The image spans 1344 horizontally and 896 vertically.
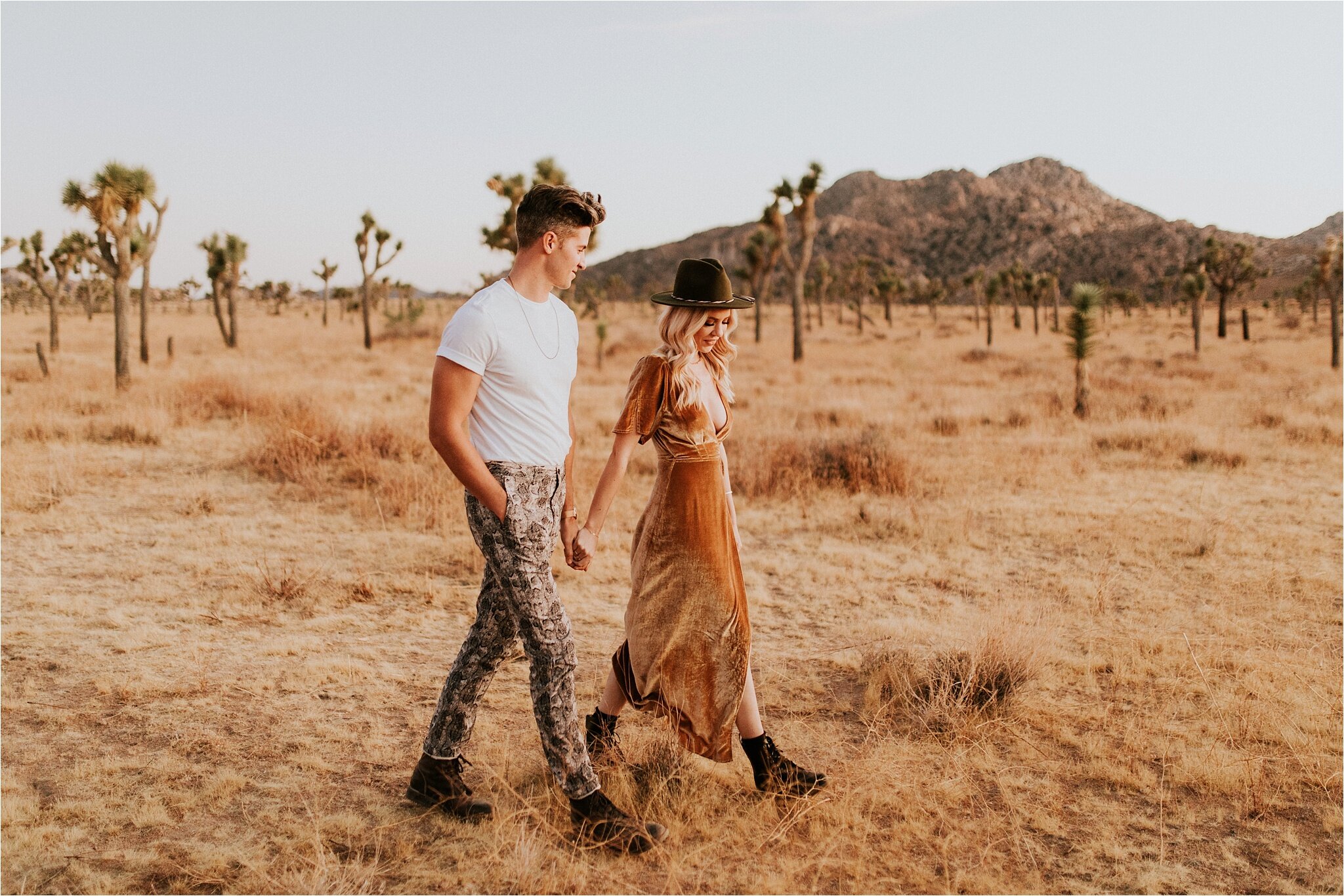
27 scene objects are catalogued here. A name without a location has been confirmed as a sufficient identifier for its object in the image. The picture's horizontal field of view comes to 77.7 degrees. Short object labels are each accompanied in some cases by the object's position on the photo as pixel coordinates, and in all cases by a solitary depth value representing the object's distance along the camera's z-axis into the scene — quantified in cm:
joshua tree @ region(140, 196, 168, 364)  1909
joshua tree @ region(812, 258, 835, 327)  5809
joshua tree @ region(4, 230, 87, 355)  2503
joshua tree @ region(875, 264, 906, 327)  5612
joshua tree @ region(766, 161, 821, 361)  2945
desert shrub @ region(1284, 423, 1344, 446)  1190
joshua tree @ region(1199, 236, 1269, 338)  3916
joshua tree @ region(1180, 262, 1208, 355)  3462
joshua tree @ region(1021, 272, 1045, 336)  4981
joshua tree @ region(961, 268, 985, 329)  5491
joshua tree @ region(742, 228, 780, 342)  4141
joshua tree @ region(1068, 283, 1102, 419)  1541
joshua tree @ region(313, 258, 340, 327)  4606
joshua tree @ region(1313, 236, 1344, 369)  2700
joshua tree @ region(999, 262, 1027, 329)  5434
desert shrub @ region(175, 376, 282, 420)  1239
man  252
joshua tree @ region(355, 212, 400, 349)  3136
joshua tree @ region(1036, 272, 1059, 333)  5222
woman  292
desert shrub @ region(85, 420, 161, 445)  1059
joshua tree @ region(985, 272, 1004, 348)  3981
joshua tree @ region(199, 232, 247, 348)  2977
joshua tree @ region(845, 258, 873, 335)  5591
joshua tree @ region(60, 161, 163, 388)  1694
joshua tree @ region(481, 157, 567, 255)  2795
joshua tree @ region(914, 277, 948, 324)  6153
